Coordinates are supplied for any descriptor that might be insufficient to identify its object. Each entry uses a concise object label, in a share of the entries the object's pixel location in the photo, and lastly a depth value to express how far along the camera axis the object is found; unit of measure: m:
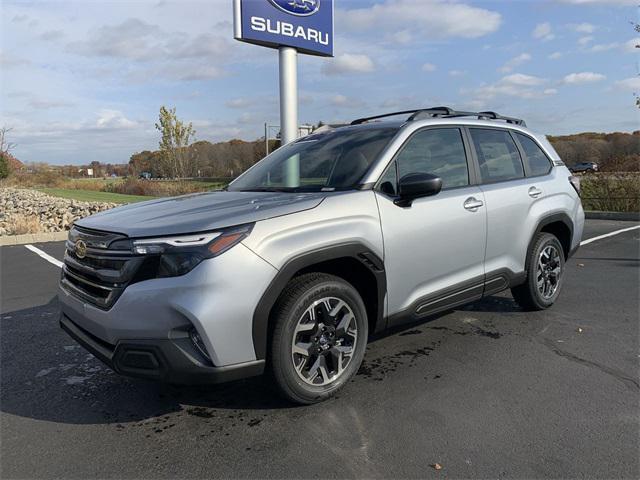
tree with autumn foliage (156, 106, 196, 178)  30.64
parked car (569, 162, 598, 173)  14.02
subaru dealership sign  12.48
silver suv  2.64
